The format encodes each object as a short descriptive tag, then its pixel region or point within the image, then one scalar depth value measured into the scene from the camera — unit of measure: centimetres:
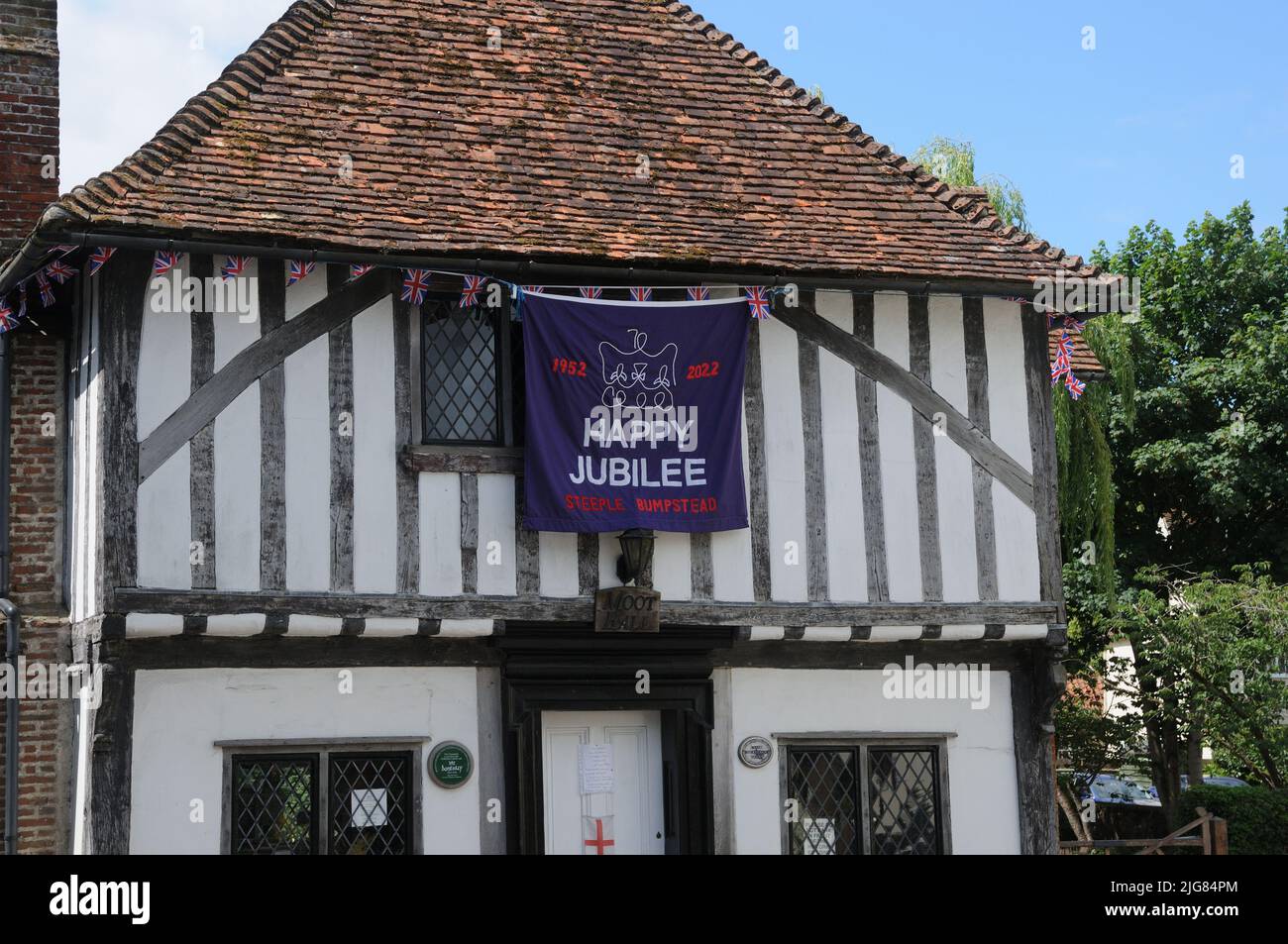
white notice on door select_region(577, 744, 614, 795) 1124
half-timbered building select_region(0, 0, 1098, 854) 1021
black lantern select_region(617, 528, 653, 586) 1089
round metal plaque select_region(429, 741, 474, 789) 1070
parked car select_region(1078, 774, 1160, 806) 2605
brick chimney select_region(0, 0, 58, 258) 1202
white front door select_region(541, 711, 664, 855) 1114
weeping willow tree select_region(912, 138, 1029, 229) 2023
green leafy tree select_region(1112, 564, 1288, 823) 1895
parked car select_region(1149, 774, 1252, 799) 2781
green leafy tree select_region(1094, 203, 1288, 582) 2433
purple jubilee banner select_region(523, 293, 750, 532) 1080
